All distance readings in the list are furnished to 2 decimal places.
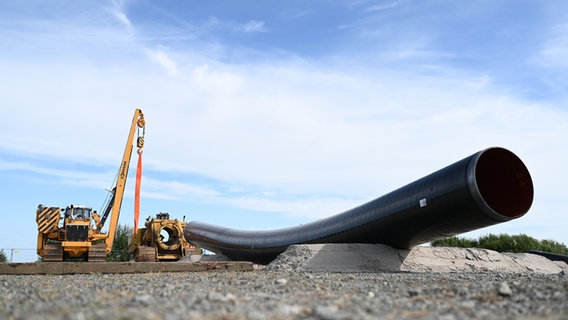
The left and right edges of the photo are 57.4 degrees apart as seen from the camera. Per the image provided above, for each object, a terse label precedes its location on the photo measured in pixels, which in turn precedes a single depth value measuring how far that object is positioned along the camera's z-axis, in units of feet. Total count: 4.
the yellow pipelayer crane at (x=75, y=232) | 58.88
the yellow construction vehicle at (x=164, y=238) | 69.15
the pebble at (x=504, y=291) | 19.20
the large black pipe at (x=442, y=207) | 37.24
